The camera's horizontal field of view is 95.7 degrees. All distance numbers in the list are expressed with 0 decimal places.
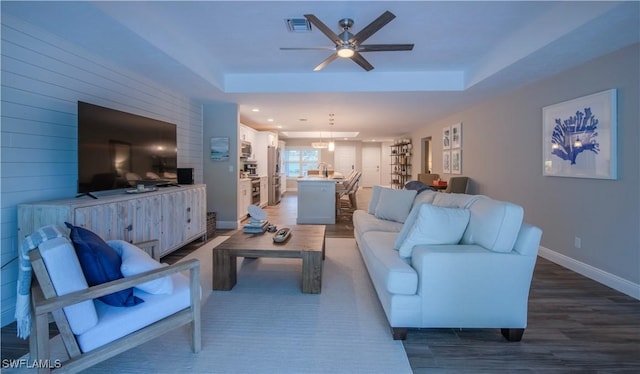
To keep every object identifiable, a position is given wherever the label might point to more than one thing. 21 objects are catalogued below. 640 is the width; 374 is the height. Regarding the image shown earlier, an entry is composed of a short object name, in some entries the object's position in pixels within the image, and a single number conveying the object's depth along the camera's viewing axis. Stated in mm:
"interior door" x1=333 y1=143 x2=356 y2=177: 13625
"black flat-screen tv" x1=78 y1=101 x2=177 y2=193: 2682
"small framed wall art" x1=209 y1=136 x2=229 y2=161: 5559
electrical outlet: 3319
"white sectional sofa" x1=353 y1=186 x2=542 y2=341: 1930
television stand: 2262
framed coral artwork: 2922
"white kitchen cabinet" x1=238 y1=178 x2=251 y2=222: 5978
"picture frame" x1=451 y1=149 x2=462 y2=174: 6248
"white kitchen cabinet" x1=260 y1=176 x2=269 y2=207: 8117
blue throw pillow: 1569
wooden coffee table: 2697
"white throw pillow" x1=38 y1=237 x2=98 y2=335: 1370
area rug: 1738
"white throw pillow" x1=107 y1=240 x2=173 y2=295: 1646
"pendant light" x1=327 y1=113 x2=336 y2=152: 6868
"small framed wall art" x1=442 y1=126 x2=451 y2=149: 6793
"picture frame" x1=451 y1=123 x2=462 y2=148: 6206
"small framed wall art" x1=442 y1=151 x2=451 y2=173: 6836
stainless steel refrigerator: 8875
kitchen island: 6020
